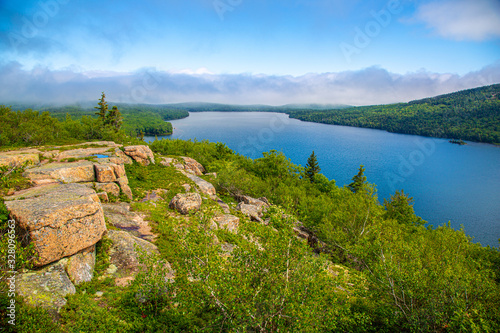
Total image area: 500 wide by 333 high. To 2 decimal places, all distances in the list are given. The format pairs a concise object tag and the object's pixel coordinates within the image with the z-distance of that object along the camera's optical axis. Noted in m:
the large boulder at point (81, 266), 9.05
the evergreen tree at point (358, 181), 63.72
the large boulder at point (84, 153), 21.70
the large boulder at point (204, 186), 25.91
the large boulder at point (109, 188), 17.62
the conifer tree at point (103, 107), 56.53
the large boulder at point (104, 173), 19.06
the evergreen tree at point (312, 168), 68.09
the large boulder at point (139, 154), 27.55
